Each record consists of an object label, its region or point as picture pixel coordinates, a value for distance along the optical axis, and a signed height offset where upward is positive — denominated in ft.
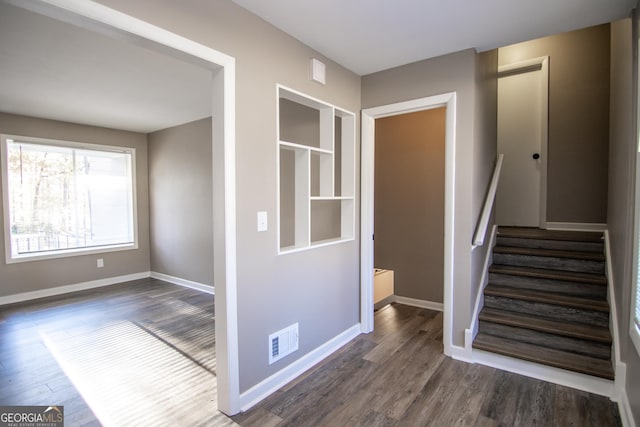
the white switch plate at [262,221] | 6.91 -0.41
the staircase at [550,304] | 7.78 -2.85
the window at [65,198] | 14.06 +0.30
